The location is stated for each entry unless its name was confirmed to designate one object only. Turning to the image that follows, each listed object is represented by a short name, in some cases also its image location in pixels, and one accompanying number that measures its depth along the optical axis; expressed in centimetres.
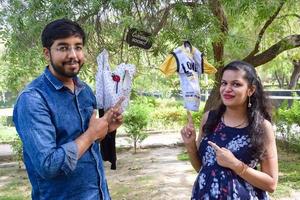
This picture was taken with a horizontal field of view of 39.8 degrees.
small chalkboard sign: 300
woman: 209
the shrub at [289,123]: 845
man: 156
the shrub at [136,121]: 955
